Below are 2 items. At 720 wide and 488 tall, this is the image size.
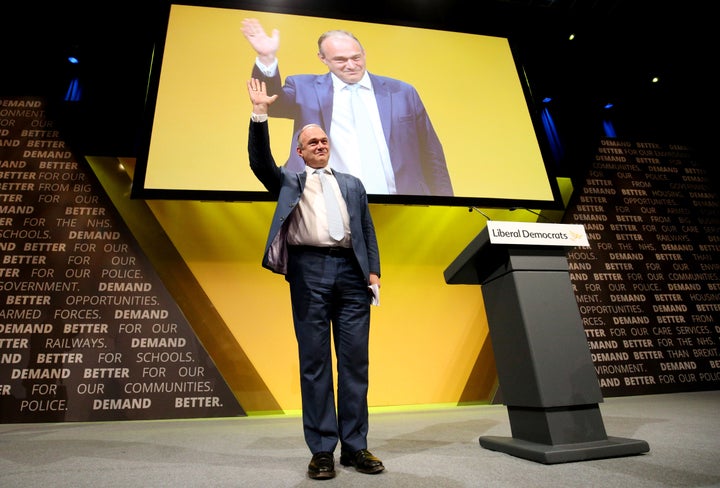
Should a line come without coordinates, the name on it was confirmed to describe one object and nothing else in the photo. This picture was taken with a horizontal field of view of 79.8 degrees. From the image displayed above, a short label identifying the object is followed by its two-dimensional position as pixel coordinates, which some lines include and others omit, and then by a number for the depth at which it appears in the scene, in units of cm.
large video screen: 327
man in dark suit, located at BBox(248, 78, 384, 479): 151
